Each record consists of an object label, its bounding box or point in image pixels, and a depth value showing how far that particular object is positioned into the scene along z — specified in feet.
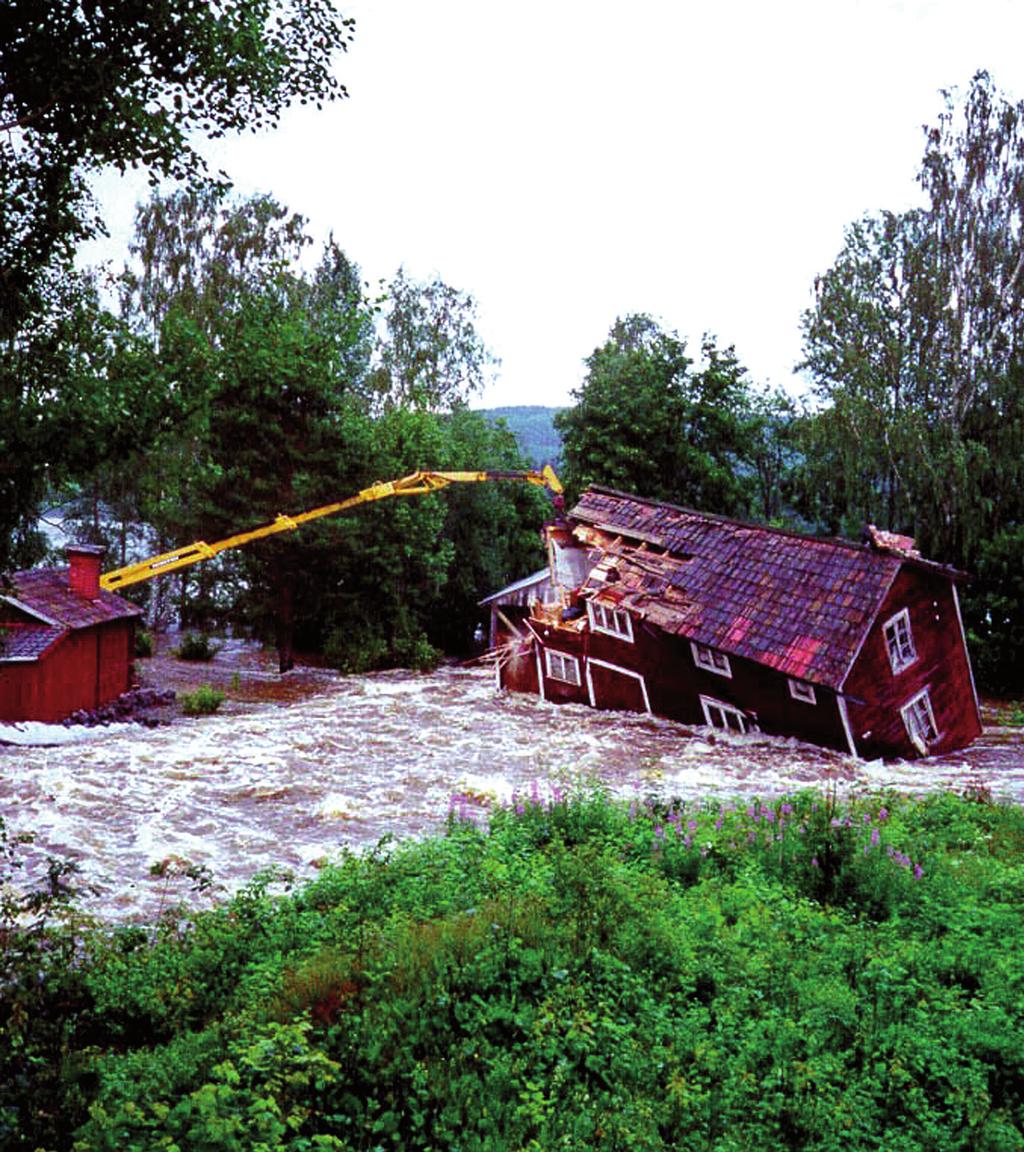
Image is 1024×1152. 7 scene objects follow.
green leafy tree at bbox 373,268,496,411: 151.64
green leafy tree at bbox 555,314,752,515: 120.57
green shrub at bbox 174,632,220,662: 120.26
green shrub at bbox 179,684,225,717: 80.18
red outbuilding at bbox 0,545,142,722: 66.64
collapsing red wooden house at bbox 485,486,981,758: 60.85
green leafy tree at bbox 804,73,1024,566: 96.94
